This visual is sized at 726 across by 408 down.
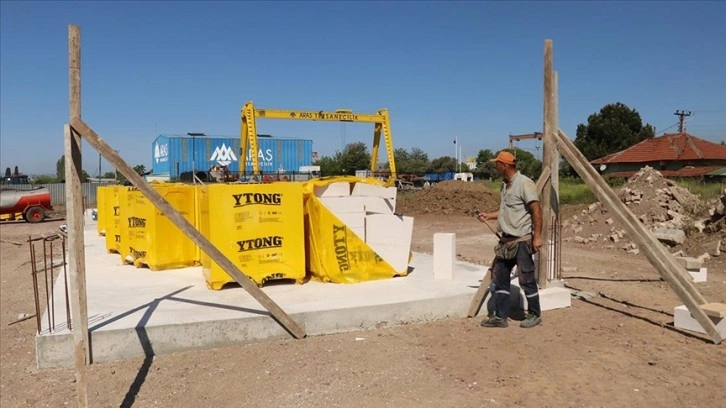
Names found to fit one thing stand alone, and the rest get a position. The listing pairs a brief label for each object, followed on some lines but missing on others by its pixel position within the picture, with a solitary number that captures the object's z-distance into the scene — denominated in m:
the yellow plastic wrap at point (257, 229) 6.31
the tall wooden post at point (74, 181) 4.16
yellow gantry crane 18.70
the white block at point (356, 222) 6.88
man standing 5.54
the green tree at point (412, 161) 75.30
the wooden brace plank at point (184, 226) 4.24
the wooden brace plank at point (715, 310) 5.21
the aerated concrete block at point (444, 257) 7.04
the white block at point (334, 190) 7.01
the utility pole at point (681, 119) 49.68
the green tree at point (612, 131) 51.00
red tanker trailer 24.25
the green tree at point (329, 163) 59.09
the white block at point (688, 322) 5.27
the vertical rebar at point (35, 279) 4.69
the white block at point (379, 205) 7.14
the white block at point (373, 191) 7.24
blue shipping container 36.47
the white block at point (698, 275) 8.64
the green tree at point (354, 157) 60.36
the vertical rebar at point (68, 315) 4.84
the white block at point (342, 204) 6.86
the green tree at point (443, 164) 81.91
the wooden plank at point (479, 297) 6.01
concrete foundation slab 4.80
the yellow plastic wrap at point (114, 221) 9.48
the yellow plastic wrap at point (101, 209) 12.10
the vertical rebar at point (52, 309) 4.97
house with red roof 41.66
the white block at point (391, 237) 7.04
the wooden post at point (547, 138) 6.34
